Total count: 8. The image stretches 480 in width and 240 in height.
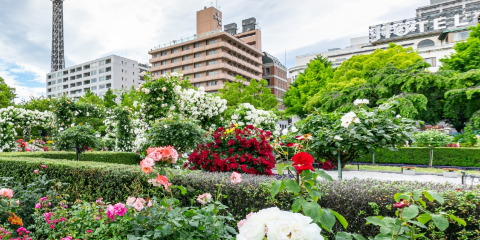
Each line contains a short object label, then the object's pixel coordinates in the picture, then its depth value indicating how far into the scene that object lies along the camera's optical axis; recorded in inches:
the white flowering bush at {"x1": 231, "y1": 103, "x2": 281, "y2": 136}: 504.1
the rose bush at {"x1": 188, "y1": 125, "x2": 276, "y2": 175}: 205.9
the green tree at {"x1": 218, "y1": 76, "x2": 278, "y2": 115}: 1184.8
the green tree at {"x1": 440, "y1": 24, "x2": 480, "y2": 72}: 848.3
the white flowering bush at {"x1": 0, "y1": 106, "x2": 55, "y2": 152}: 450.9
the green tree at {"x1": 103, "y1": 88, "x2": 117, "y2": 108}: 1559.3
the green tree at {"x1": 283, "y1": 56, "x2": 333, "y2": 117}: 1131.1
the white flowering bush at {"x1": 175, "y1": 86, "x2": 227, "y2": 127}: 414.3
